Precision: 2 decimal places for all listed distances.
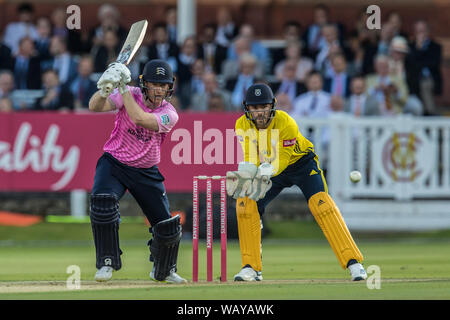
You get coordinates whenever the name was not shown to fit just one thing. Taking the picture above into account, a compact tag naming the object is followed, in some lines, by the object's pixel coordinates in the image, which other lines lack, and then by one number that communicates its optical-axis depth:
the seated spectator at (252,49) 17.00
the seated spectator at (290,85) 16.11
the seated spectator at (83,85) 16.14
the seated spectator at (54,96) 16.06
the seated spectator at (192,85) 16.25
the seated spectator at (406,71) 16.22
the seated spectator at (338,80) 16.11
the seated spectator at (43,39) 17.02
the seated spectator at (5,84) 16.20
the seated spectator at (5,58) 17.00
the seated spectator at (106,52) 16.59
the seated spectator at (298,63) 16.61
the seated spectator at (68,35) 17.62
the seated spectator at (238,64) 16.59
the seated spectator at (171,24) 17.75
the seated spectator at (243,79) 16.00
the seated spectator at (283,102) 15.41
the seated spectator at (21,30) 18.05
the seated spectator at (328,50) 16.50
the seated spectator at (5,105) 15.63
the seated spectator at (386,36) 16.98
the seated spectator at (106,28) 17.11
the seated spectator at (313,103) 15.66
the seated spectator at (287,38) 17.33
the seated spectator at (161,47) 16.50
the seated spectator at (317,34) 17.11
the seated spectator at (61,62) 16.61
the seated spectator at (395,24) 17.05
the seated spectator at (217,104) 15.62
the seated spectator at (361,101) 15.80
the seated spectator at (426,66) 16.41
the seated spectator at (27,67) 16.75
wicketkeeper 9.15
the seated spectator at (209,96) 15.72
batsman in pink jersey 8.70
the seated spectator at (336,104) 15.75
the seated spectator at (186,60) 16.38
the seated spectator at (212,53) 16.91
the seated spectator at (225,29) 17.58
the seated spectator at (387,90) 16.06
